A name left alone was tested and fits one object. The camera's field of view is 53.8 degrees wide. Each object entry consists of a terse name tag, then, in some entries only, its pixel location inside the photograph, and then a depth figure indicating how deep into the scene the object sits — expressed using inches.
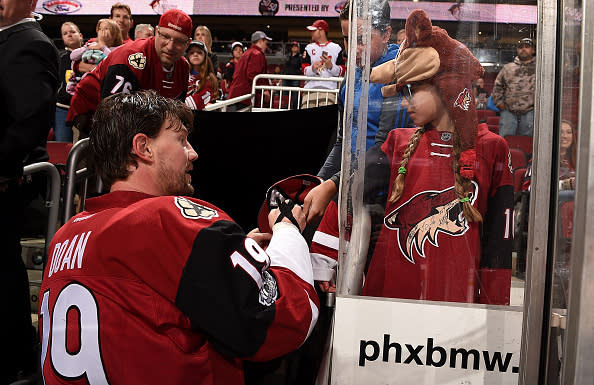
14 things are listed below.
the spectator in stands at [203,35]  204.9
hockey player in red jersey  45.8
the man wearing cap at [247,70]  267.4
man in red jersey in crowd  113.9
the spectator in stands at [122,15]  187.6
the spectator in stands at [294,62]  369.7
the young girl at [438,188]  43.5
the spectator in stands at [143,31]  207.8
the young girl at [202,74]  169.6
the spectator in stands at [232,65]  350.9
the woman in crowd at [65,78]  161.9
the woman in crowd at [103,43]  161.8
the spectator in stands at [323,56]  257.8
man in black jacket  84.1
